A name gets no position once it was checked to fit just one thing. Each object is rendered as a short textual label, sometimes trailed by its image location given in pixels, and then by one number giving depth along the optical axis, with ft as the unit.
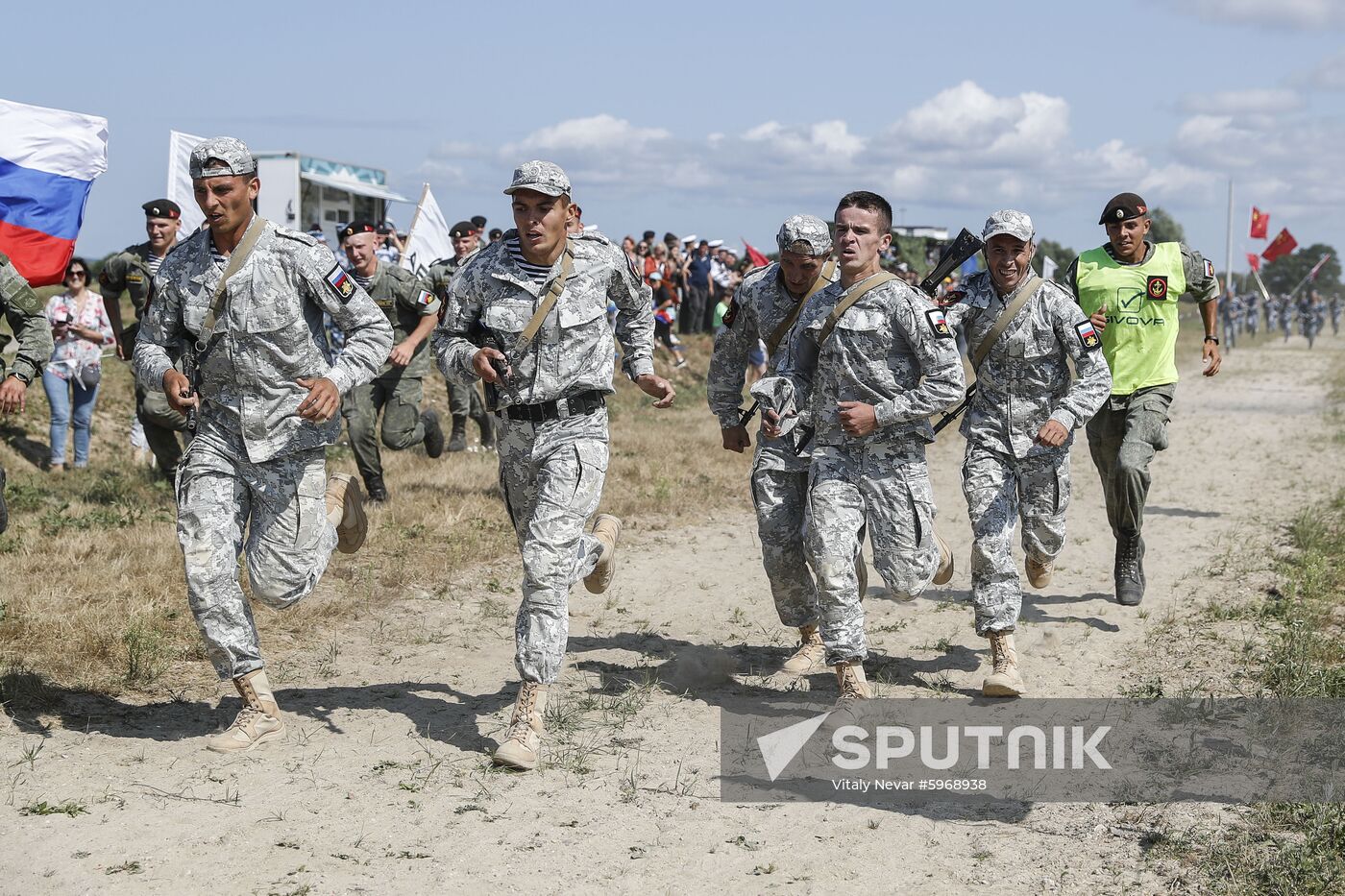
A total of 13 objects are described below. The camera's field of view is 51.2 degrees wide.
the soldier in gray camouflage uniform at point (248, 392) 18.29
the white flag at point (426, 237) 54.49
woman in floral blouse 41.42
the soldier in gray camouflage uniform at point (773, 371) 21.07
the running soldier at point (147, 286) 32.91
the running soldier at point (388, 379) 34.27
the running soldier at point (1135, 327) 25.59
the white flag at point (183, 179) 44.04
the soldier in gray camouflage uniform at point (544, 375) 18.35
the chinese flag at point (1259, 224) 135.95
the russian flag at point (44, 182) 30.22
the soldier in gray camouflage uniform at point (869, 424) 19.83
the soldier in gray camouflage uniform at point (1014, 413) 21.65
